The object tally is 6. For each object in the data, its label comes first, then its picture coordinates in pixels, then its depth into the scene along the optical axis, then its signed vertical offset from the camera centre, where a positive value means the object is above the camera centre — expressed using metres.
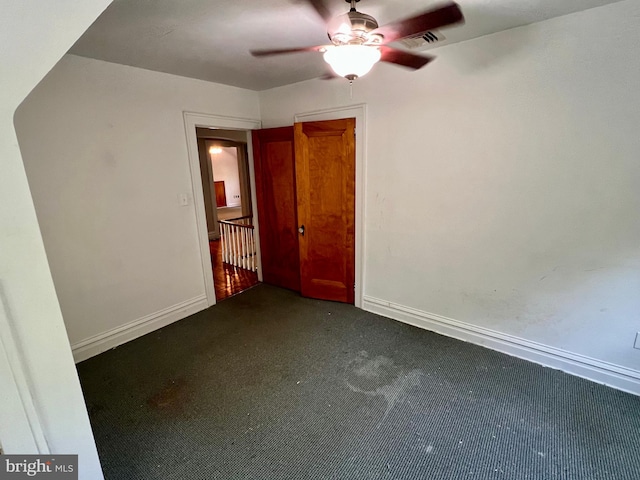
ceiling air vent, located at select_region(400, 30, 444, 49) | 1.92 +0.86
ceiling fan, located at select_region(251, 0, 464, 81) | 1.36 +0.66
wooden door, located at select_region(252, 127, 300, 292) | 3.56 -0.30
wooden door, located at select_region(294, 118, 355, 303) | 3.10 -0.30
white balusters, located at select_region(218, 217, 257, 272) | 4.73 -1.00
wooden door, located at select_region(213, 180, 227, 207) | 9.52 -0.40
